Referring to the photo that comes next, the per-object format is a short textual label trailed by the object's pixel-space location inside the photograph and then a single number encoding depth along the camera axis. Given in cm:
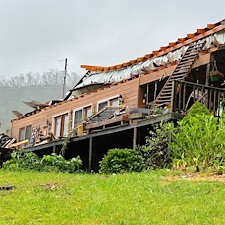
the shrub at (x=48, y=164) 1527
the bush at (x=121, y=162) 1362
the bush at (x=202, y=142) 1154
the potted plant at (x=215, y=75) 1634
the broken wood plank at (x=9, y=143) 2864
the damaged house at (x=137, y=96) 1608
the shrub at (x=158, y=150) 1425
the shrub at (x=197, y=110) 1374
